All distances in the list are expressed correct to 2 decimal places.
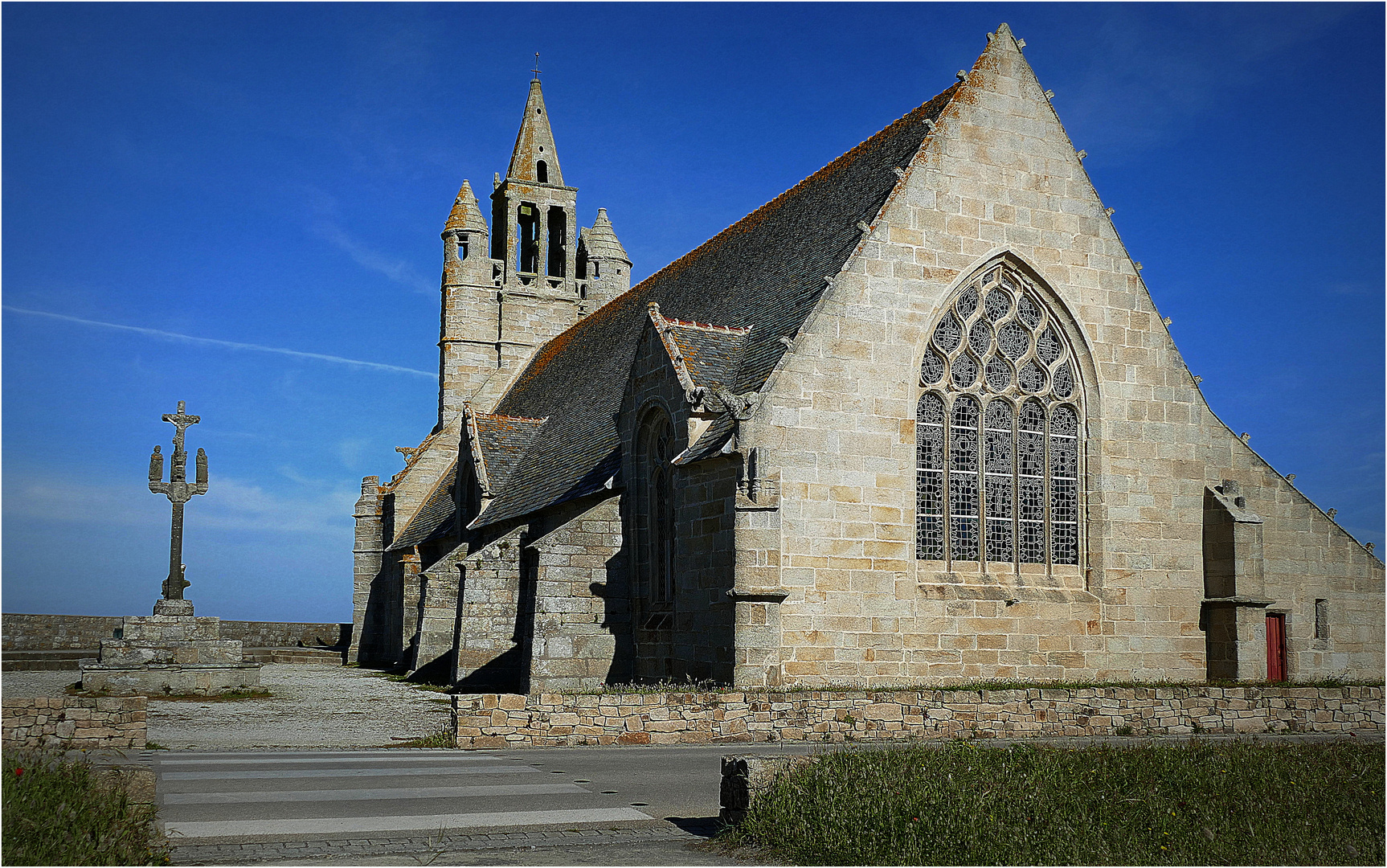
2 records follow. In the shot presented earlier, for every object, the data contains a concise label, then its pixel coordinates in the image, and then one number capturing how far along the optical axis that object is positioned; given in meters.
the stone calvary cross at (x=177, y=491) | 22.19
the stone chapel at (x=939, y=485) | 17.09
